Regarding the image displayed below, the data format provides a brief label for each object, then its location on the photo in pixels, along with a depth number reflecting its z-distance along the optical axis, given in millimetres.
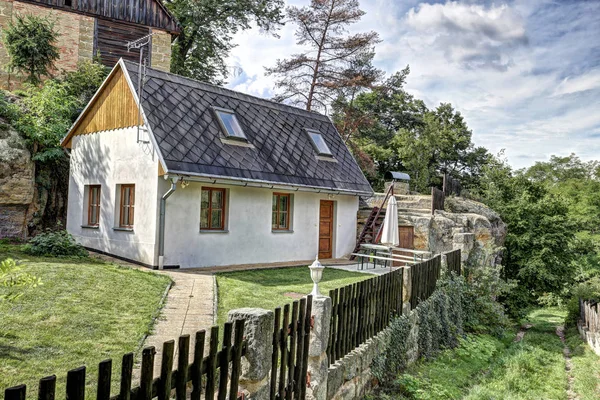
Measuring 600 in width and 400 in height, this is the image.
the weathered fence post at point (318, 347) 4223
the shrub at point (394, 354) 5971
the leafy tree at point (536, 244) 19109
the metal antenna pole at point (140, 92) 10531
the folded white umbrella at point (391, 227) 11508
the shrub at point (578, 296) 16875
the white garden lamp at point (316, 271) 4926
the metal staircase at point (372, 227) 15164
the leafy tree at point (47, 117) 13312
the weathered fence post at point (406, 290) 7145
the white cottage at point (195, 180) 10438
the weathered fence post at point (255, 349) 3115
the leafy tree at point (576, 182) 31750
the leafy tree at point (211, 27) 25188
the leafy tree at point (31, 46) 16094
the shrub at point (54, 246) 9687
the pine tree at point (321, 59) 23969
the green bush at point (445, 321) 6422
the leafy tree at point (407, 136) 25391
